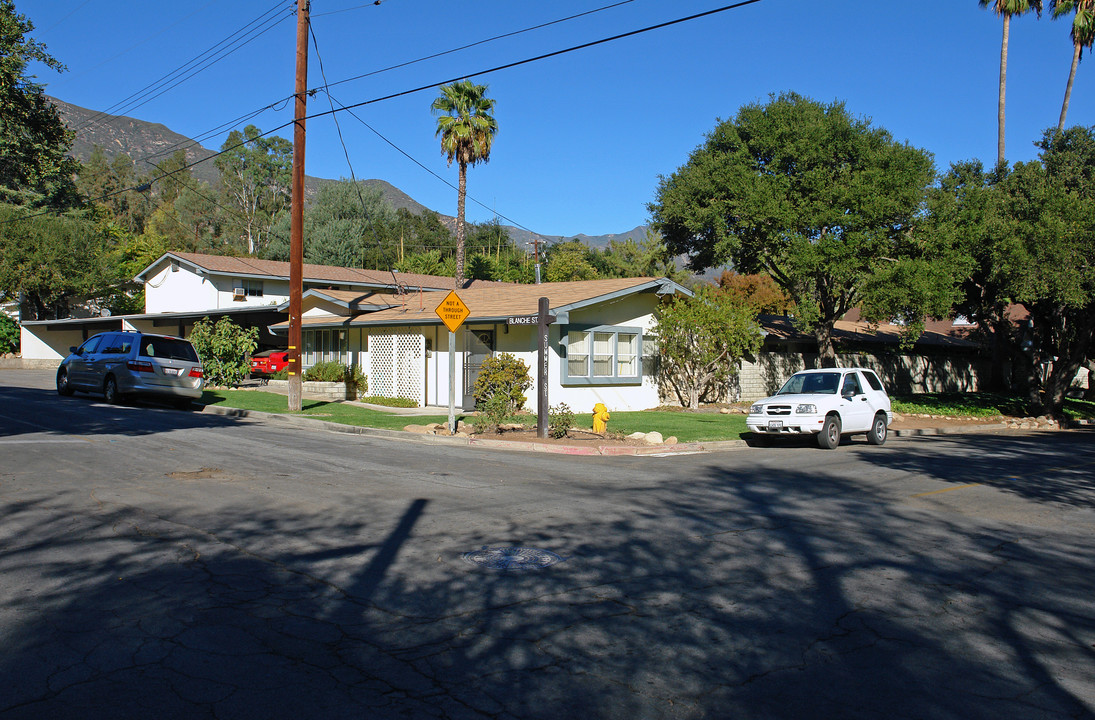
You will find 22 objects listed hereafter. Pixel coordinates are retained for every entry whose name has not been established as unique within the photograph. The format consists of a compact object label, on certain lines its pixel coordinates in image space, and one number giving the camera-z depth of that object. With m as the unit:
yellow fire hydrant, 16.88
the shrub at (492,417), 16.98
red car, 33.05
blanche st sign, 17.27
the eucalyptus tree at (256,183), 80.56
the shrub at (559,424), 16.33
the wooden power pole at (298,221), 20.72
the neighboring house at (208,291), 40.72
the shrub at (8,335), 47.84
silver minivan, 20.12
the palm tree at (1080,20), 33.16
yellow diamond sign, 16.11
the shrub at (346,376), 25.80
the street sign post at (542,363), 16.44
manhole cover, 6.35
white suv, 16.28
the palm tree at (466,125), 36.81
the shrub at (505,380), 21.02
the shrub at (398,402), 23.56
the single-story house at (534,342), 21.72
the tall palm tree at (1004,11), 35.25
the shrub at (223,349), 27.72
